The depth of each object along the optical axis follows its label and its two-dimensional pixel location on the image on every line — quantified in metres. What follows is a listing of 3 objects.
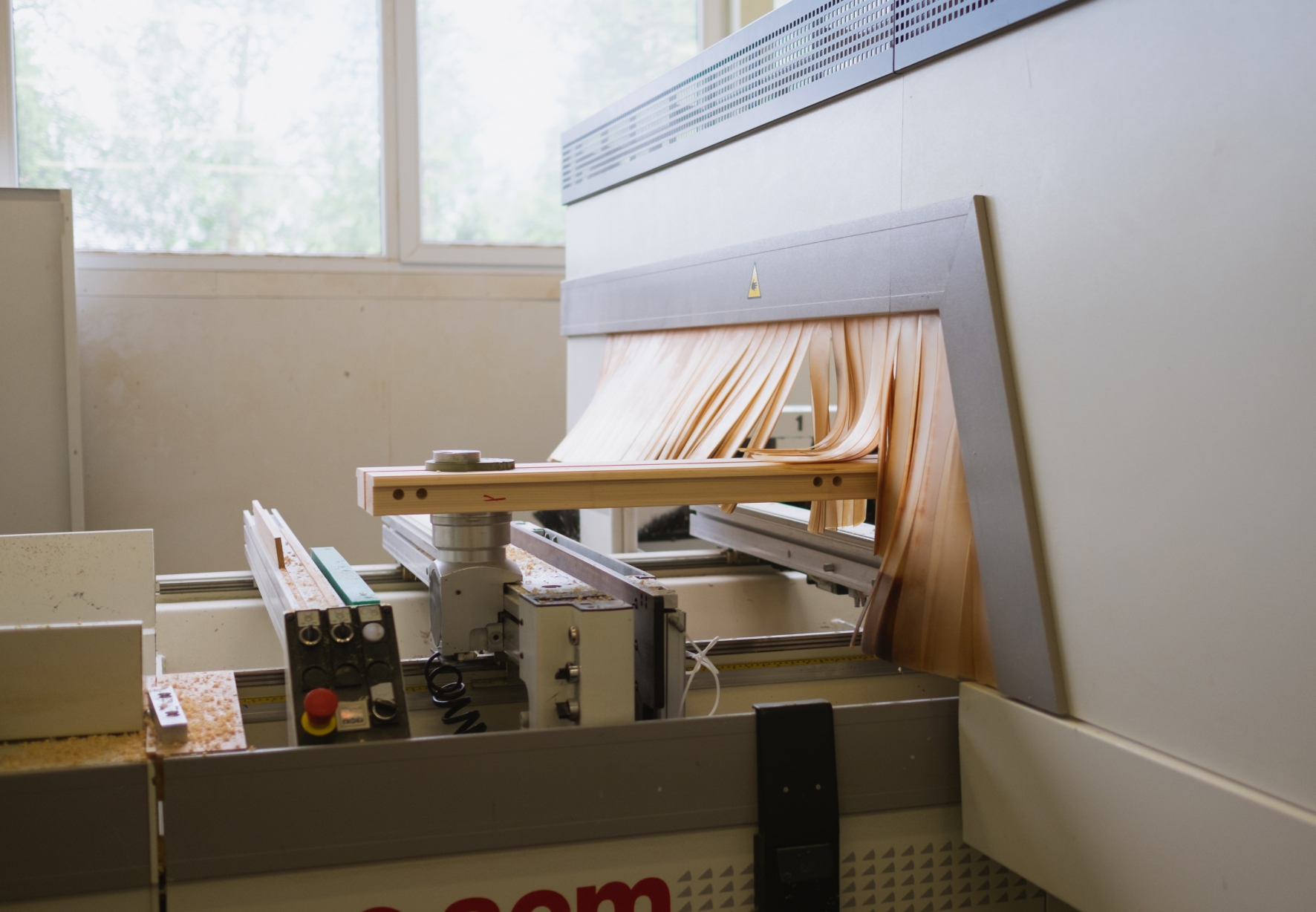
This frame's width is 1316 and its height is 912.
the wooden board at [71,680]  1.08
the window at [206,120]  3.59
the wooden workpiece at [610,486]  1.26
